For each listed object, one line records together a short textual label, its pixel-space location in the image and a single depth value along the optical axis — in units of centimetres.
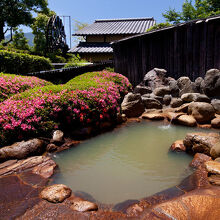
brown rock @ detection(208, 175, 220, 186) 326
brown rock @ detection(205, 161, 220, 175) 340
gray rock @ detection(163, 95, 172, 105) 900
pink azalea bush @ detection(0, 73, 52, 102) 691
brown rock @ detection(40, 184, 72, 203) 314
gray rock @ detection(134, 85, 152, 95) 992
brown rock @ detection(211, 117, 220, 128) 634
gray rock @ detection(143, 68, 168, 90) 964
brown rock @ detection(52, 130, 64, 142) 555
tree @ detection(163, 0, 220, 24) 2088
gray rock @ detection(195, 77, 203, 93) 849
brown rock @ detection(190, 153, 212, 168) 412
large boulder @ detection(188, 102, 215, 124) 675
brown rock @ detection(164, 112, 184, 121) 712
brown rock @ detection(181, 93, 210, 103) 774
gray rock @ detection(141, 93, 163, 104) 923
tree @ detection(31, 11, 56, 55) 2616
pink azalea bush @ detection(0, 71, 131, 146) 529
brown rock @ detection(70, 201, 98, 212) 291
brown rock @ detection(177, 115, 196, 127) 671
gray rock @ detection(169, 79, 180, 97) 920
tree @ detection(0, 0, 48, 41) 2292
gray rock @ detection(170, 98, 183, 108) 849
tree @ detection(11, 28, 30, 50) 2644
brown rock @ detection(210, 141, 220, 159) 399
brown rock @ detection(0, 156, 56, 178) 414
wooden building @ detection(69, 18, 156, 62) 2055
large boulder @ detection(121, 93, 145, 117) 822
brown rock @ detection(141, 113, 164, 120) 773
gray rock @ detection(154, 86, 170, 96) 929
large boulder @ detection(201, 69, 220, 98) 774
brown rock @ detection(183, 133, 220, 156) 441
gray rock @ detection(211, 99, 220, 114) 724
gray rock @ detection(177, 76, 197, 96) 858
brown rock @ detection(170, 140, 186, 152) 489
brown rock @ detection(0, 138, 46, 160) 470
